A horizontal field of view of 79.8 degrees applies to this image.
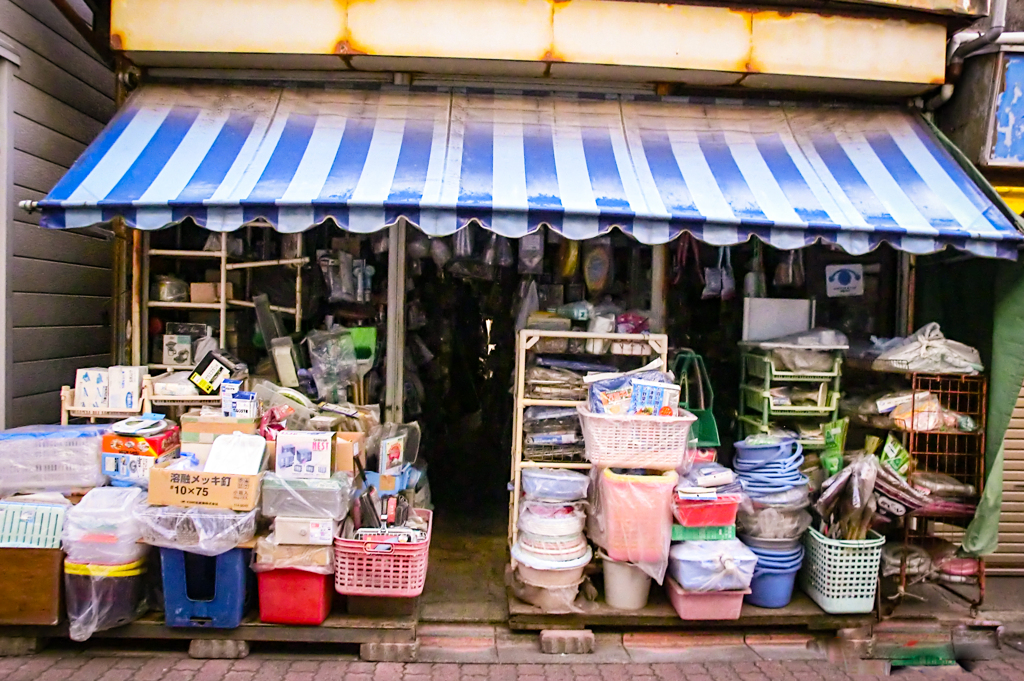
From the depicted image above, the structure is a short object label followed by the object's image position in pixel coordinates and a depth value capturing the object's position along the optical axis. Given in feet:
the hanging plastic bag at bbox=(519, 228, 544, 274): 18.42
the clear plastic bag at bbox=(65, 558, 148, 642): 13.37
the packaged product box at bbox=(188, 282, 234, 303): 18.51
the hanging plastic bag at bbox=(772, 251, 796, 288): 19.13
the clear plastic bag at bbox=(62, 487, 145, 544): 13.48
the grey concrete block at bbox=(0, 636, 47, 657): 13.69
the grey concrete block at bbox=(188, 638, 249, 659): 13.80
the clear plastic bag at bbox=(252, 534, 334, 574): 13.78
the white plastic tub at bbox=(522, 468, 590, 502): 15.34
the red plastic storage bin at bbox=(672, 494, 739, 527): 14.69
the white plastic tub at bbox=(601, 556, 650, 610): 15.08
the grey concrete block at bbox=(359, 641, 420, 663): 13.92
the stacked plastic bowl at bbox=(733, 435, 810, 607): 15.25
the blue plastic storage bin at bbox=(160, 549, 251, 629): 13.62
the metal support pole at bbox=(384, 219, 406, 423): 18.88
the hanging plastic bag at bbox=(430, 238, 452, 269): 18.43
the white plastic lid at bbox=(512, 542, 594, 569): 14.61
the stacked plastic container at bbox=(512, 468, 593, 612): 14.79
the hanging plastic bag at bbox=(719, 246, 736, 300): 18.84
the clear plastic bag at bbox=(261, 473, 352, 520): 14.02
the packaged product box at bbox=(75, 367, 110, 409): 16.38
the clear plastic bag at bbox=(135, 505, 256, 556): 13.43
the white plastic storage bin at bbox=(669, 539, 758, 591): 14.37
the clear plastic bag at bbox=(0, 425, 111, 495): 14.60
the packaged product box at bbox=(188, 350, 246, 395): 16.65
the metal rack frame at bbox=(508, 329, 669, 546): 16.38
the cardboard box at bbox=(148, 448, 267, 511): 13.75
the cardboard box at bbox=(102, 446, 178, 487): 14.94
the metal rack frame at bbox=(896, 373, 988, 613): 16.19
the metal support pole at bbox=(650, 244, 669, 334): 18.62
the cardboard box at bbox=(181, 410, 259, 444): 15.37
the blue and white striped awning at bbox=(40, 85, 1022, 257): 14.25
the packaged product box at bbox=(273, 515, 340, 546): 13.80
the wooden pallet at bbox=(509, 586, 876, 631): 14.80
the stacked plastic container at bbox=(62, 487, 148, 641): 13.38
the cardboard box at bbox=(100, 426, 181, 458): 14.97
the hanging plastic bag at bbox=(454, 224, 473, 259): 18.19
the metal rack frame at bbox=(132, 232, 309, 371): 18.12
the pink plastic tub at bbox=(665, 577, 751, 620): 14.66
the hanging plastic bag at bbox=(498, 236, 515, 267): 18.56
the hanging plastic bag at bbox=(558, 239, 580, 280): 18.62
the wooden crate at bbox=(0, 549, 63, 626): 13.43
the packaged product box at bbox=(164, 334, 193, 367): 18.21
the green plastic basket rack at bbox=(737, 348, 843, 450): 17.03
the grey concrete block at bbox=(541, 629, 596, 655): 14.39
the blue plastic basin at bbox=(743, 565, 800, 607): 15.25
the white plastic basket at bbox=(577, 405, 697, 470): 14.79
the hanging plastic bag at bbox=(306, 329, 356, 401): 18.40
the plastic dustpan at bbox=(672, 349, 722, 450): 17.39
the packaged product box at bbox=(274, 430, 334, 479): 14.62
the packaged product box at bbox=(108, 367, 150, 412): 16.48
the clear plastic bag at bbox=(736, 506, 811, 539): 15.26
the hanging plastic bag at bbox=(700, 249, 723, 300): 18.86
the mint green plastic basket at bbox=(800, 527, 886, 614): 14.98
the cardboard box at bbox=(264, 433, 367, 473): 15.16
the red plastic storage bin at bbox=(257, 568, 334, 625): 13.89
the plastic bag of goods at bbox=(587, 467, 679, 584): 14.53
